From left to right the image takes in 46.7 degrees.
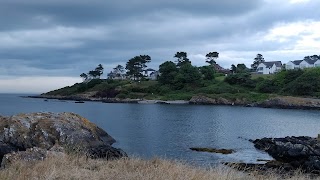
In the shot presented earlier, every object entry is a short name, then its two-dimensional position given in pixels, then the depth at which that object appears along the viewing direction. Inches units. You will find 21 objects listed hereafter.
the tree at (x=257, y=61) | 6953.7
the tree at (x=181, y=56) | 5634.8
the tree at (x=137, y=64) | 5757.9
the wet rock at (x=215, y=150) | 1284.4
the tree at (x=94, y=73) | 6899.6
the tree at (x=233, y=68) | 5841.5
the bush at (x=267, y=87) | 4360.2
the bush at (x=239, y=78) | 4710.4
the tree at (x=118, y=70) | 7062.0
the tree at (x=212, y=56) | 6146.7
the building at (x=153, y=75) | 6615.2
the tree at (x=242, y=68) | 5285.4
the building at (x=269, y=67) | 6053.2
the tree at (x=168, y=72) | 4990.2
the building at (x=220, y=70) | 6161.4
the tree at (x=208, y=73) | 5039.4
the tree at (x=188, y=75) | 4835.1
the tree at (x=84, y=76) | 7421.3
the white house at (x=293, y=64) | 6240.2
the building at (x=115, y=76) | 6996.1
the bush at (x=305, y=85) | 4053.9
